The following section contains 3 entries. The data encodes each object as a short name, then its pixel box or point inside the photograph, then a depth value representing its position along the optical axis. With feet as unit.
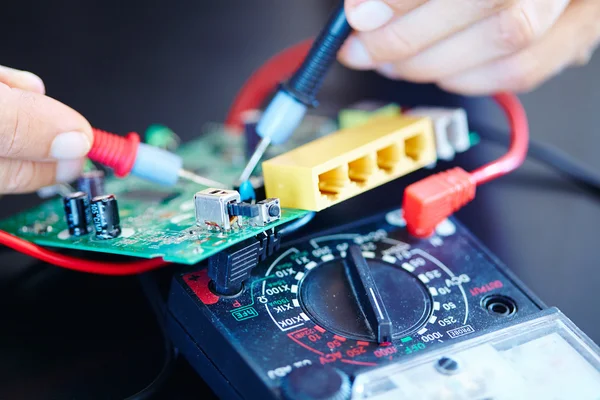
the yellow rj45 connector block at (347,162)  1.47
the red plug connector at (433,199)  1.52
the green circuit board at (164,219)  1.41
